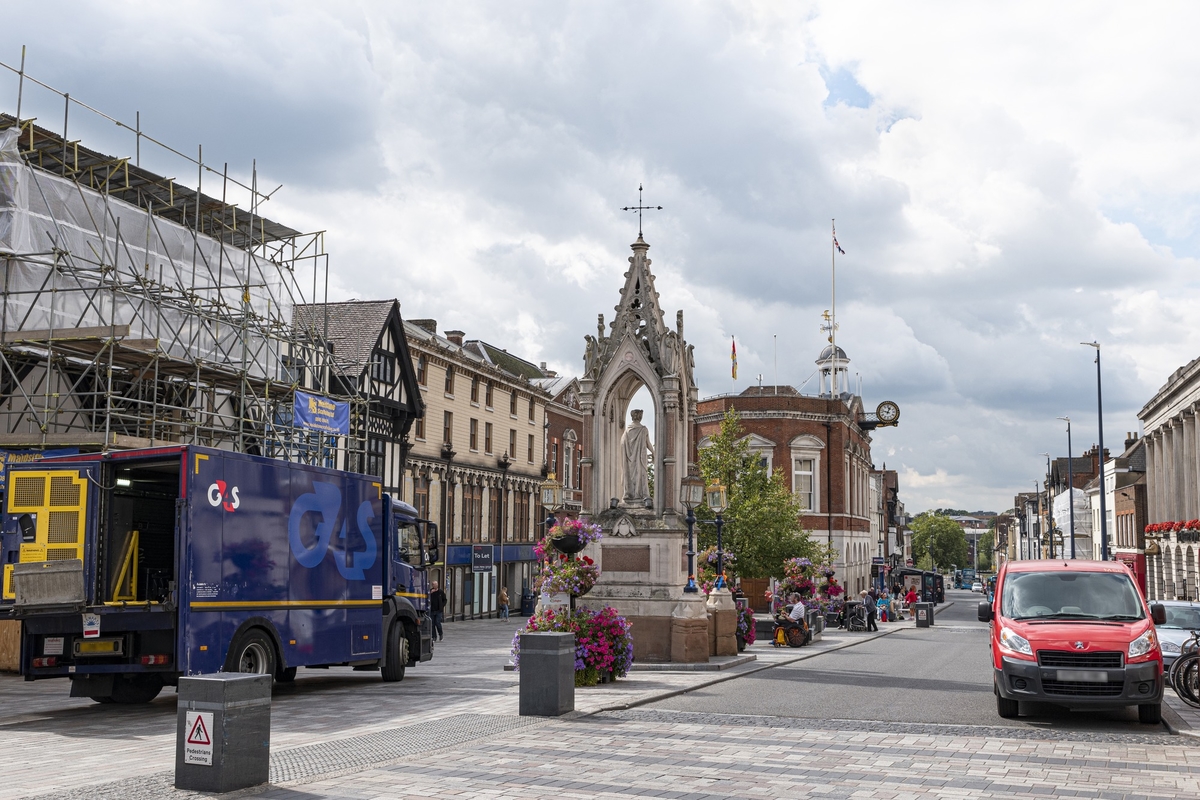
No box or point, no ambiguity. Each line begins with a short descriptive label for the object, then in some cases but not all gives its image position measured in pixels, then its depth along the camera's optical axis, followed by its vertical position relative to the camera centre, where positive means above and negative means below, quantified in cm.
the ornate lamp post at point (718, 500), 2383 +16
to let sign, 4731 -225
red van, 1273 -150
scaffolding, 2153 +415
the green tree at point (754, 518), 4341 -40
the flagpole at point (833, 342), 7419 +1111
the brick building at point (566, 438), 5819 +365
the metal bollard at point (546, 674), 1341 -202
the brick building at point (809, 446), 6044 +333
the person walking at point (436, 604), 3114 -298
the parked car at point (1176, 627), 1967 -209
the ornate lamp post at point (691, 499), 2150 +16
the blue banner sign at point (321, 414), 2852 +234
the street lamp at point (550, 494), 2202 +24
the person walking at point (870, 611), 4213 -386
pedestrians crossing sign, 872 -184
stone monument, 2138 +76
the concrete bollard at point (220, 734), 870 -181
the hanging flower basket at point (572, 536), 1850 -50
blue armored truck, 1421 -89
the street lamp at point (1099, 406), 4150 +388
